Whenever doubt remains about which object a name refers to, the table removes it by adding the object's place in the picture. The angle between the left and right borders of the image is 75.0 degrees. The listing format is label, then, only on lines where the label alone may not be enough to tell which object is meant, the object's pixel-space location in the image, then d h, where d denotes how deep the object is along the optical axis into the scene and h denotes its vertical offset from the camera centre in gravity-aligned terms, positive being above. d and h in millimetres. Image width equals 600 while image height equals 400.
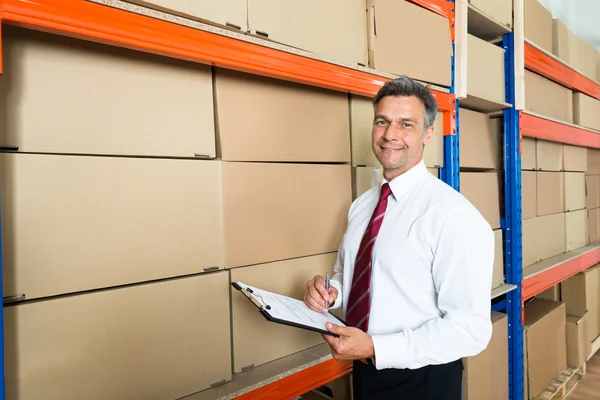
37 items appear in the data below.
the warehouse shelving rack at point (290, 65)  712 +334
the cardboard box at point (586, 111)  2758 +576
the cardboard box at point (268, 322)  1059 -336
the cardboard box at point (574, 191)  2709 -8
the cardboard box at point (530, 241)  2264 -298
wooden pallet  2334 -1213
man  887 -204
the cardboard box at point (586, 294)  2855 -780
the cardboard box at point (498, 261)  1992 -362
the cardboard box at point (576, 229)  2717 -285
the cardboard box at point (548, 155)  2447 +229
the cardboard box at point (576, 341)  2557 -996
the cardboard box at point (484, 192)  1821 +1
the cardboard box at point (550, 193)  2402 -15
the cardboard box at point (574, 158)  2744 +231
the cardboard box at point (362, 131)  1364 +228
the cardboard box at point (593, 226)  3059 -290
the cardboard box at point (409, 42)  1336 +566
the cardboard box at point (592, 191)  3049 -15
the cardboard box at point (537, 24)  2184 +975
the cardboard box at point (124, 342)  742 -304
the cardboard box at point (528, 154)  2291 +220
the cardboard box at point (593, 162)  3152 +224
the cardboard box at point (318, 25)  1046 +501
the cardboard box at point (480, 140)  1863 +263
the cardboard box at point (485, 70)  1824 +597
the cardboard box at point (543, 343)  2172 -905
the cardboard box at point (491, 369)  1685 -819
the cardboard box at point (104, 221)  741 -42
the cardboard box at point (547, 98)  2289 +584
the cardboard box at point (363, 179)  1384 +58
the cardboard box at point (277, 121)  1045 +227
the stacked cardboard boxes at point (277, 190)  1051 +20
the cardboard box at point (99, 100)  744 +219
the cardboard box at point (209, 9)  849 +440
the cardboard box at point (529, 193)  2248 -14
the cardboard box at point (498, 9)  1845 +895
